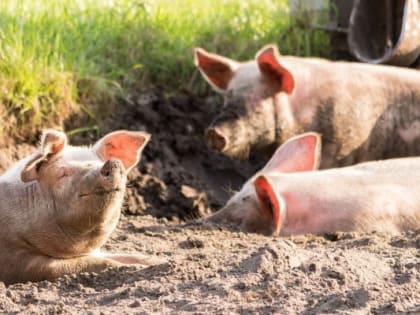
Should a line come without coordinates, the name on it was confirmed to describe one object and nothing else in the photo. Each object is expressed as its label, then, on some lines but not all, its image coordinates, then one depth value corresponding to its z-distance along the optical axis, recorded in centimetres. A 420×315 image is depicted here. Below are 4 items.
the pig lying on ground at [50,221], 1037
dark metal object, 1805
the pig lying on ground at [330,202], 1254
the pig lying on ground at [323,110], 1590
